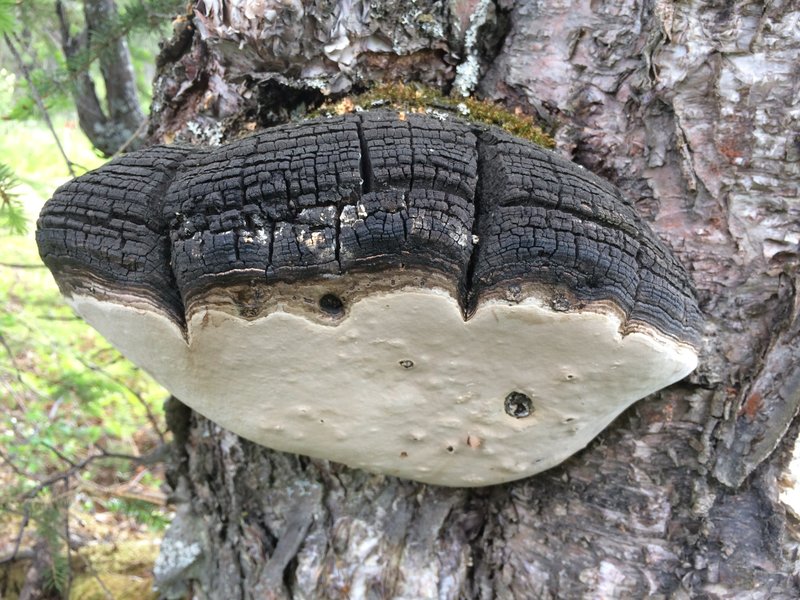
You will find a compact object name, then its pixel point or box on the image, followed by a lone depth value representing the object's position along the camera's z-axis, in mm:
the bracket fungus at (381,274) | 228
